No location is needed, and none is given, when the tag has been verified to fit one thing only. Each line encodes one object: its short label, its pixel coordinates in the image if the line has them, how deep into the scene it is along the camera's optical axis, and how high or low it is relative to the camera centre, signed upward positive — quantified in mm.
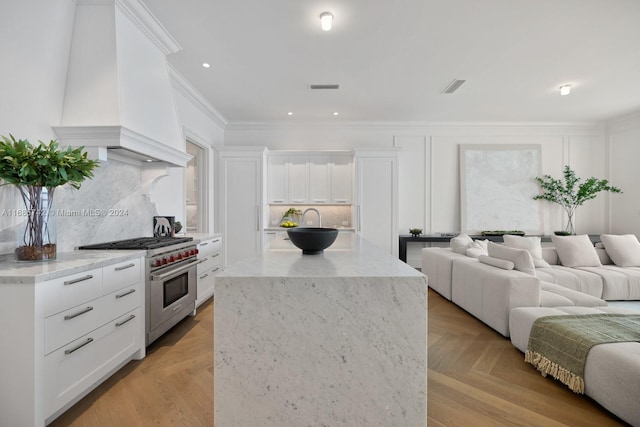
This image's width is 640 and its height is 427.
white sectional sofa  2885 -806
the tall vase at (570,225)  5892 -227
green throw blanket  2039 -877
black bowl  1742 -140
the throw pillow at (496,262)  3186 -521
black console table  5570 -453
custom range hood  2348 +1072
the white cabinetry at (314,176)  5832 +732
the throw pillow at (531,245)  4129 -433
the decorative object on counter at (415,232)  5689 -331
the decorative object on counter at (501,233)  5727 -359
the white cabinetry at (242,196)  5504 +335
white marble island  1241 -551
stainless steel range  2566 -578
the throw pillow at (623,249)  4254 -503
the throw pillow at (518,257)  3125 -459
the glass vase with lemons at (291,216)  5883 -27
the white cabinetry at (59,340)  1574 -718
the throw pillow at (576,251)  4230 -535
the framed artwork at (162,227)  3471 -134
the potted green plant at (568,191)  5711 +432
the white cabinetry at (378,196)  5586 +332
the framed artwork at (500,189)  5977 +481
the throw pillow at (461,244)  4242 -418
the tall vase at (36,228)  1909 -78
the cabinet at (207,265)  3672 -634
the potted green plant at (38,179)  1792 +227
